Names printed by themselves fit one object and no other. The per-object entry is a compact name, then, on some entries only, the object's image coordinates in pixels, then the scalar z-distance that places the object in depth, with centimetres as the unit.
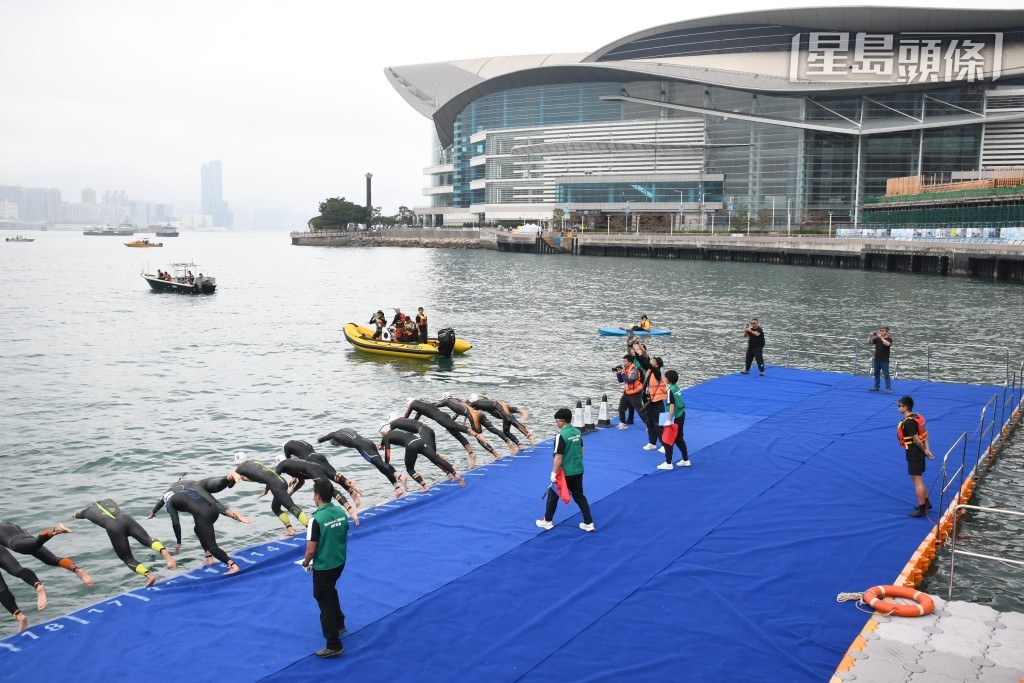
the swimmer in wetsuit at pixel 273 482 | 1266
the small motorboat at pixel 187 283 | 6469
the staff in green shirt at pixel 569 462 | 1174
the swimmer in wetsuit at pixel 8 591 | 1008
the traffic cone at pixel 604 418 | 1862
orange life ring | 934
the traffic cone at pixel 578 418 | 1788
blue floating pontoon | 856
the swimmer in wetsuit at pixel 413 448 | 1426
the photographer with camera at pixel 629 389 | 1817
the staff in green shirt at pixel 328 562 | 868
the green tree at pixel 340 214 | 18838
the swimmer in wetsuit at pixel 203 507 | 1123
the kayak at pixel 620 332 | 3903
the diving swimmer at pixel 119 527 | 1132
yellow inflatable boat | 3209
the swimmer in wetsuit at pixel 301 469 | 1337
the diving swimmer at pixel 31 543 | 1077
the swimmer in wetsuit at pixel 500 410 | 1711
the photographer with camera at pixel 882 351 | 2233
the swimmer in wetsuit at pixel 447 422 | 1600
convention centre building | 11856
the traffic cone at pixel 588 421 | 1814
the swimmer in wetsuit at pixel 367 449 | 1459
